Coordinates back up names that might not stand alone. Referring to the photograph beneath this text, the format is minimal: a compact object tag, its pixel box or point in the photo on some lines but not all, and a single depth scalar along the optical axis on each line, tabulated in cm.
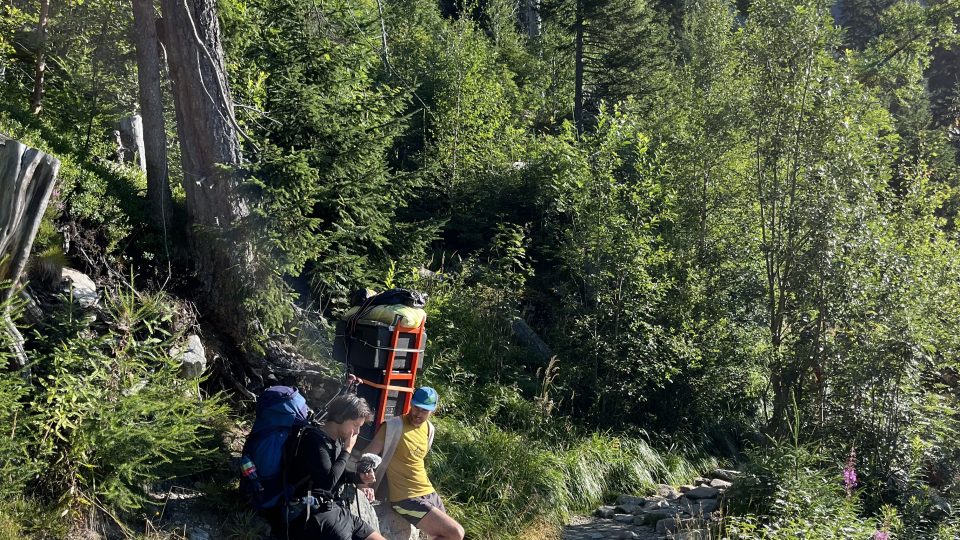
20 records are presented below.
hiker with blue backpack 474
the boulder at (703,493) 937
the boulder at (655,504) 907
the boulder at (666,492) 982
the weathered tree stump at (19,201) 513
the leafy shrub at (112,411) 488
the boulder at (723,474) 1052
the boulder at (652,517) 855
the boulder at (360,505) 505
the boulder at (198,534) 538
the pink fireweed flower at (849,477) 767
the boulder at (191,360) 618
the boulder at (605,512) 876
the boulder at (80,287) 587
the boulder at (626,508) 888
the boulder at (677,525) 766
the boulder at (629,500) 905
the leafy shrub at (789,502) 689
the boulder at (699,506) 867
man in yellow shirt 568
